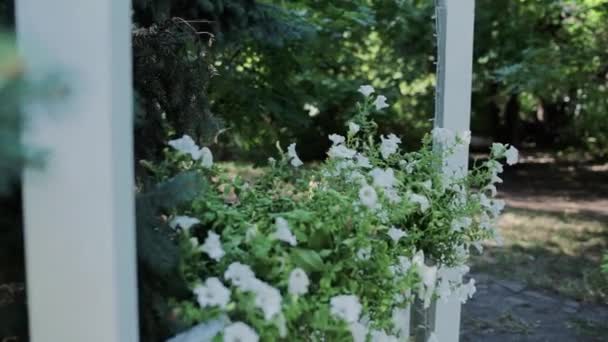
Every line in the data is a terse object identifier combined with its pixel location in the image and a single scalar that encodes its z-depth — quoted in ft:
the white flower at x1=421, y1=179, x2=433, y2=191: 6.37
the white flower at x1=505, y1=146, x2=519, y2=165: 6.68
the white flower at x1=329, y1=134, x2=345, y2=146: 6.51
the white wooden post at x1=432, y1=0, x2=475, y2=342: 7.24
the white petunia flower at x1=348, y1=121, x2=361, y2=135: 6.43
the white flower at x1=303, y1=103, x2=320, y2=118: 18.72
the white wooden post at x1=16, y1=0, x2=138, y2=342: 3.20
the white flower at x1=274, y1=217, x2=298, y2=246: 4.27
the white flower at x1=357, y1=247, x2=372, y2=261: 4.84
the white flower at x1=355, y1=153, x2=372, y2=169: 6.12
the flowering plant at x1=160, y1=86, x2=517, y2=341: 4.15
